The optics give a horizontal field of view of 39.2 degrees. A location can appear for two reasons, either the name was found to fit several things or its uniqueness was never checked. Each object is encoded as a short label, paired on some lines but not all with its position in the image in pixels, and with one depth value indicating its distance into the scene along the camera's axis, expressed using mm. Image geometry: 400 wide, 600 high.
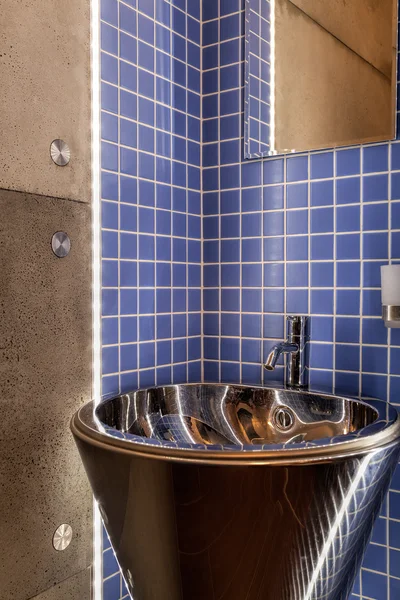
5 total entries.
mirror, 1346
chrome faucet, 1396
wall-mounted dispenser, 1249
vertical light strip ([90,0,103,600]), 1303
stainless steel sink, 811
